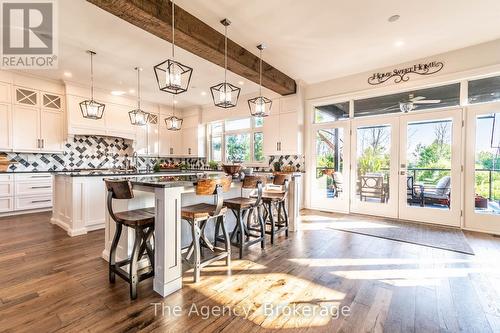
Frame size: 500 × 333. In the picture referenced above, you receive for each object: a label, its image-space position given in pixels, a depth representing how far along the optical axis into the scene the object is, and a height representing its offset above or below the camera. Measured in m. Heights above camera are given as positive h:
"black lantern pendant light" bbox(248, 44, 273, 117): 3.29 +0.83
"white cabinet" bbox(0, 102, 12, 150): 4.46 +0.70
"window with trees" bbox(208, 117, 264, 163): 6.28 +0.68
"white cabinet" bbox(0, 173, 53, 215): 4.44 -0.59
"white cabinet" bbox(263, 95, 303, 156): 5.23 +0.85
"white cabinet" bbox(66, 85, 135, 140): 5.10 +1.12
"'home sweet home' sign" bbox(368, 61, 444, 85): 3.97 +1.68
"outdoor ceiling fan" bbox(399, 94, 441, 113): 4.09 +1.12
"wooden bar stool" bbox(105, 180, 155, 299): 1.88 -0.60
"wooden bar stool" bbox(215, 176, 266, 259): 2.64 -0.50
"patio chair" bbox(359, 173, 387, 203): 4.58 -0.46
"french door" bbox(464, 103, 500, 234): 3.58 -0.07
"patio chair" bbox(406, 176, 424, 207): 4.20 -0.52
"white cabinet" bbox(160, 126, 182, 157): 6.99 +0.67
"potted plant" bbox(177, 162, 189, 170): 7.29 -0.07
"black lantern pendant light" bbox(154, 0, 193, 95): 2.20 +0.84
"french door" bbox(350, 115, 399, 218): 4.45 -0.04
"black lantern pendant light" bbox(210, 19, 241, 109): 2.82 +0.86
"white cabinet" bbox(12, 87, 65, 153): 4.64 +0.89
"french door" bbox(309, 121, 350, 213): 4.97 -0.07
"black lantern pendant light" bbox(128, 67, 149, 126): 4.18 +0.86
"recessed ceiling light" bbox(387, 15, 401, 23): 2.88 +1.85
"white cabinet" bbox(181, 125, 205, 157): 7.13 +0.69
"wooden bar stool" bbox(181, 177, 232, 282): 2.09 -0.45
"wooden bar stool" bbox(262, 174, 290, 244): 3.24 -0.54
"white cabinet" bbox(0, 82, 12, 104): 4.45 +1.37
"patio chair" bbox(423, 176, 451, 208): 3.97 -0.50
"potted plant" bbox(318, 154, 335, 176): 5.12 +0.00
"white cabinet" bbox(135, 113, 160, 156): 6.37 +0.72
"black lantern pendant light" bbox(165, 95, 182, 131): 4.54 +0.80
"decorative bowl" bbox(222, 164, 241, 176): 2.94 -0.07
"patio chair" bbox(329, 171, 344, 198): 5.03 -0.44
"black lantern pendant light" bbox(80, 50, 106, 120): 3.76 +0.91
